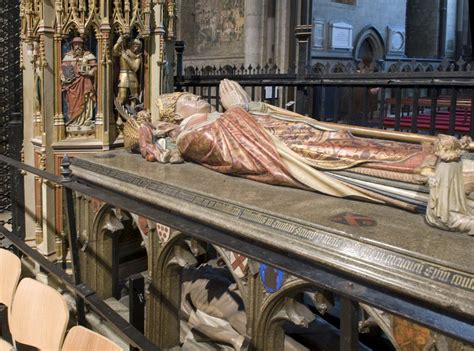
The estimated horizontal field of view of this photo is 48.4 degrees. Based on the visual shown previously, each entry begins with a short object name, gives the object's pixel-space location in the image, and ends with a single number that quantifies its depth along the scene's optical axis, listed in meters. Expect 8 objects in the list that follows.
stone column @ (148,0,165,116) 4.94
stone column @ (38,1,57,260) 4.49
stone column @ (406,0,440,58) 19.33
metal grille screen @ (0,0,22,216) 5.34
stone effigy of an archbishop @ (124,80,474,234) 2.35
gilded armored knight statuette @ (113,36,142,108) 4.79
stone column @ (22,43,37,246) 5.09
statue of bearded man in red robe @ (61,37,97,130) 4.55
